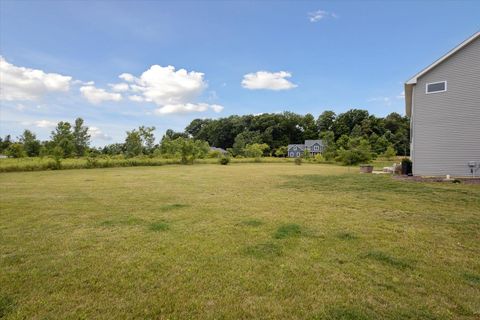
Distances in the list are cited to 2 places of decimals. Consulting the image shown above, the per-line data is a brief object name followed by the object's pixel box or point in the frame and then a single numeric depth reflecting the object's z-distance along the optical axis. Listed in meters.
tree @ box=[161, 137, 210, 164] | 31.05
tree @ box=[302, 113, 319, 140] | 76.81
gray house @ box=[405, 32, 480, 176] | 11.18
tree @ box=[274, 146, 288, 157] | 62.62
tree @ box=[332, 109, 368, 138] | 68.31
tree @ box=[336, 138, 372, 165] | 31.38
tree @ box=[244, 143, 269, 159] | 45.78
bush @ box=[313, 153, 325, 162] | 39.44
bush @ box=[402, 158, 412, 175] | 13.58
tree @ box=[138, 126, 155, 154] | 31.28
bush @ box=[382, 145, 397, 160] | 42.41
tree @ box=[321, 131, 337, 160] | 38.53
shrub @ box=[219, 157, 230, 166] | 31.44
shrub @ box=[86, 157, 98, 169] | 23.38
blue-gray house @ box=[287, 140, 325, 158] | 65.93
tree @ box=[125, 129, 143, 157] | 29.95
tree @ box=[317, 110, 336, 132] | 74.92
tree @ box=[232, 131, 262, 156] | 64.96
